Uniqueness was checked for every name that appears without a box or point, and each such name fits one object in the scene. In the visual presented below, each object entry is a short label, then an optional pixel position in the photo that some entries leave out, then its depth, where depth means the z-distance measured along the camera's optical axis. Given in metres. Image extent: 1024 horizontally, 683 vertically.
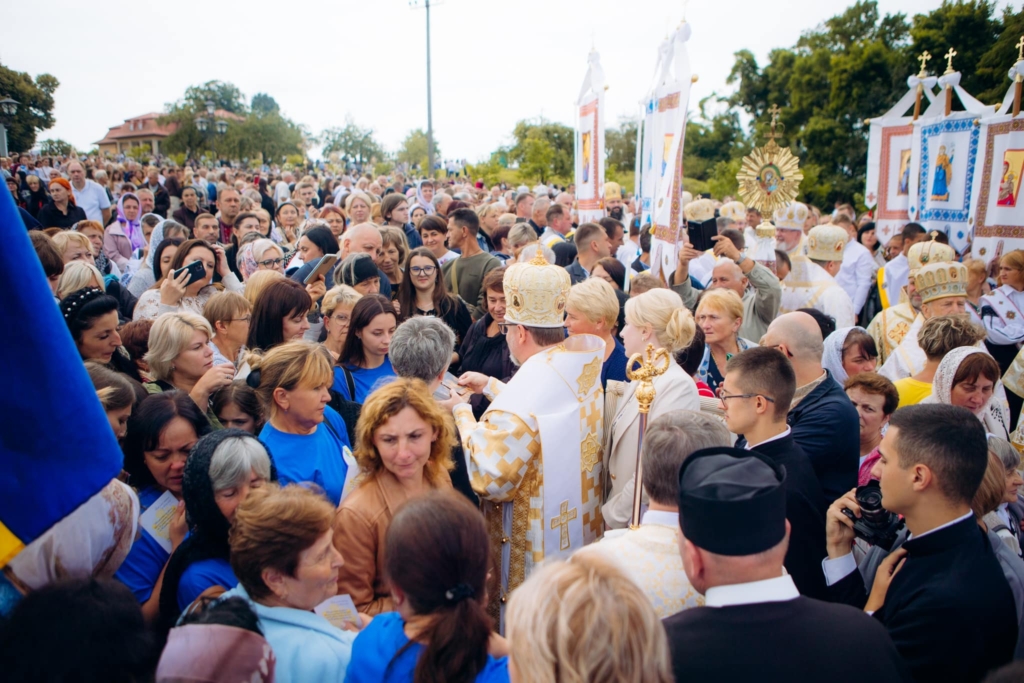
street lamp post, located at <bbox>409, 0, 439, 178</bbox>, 28.88
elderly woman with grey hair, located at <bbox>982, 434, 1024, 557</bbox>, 3.25
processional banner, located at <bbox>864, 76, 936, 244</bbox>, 11.55
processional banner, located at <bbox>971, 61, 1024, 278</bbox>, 8.16
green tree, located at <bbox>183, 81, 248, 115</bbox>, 63.67
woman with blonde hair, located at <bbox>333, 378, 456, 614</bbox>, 2.88
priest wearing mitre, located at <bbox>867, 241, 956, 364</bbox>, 6.33
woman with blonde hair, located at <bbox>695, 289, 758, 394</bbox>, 5.19
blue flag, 1.87
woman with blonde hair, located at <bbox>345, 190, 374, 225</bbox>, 9.59
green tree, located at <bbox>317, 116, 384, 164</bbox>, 72.78
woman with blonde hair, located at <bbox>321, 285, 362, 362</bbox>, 5.04
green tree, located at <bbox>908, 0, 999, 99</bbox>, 19.92
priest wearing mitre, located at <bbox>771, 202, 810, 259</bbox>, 8.72
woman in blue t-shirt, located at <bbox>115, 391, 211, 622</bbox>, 3.14
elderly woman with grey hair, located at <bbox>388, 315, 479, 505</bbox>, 3.90
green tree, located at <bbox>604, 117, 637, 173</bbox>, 43.72
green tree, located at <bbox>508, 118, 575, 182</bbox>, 23.75
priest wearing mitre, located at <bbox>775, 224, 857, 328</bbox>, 7.42
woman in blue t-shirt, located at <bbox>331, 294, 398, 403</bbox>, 4.56
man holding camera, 2.39
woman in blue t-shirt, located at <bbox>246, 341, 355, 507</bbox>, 3.42
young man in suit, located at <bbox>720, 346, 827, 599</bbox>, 3.20
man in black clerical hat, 1.89
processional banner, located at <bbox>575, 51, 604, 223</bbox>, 9.49
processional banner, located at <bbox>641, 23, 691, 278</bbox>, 6.96
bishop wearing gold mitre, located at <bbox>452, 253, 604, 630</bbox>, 3.50
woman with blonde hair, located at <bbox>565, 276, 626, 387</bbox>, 4.27
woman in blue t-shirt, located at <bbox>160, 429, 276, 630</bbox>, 2.62
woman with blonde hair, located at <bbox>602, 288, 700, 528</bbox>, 3.69
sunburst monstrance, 8.95
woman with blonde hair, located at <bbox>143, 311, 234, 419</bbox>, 4.13
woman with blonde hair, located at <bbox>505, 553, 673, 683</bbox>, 1.59
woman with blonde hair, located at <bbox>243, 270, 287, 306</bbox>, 5.18
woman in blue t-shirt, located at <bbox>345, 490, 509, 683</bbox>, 1.98
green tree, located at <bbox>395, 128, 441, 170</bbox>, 63.84
